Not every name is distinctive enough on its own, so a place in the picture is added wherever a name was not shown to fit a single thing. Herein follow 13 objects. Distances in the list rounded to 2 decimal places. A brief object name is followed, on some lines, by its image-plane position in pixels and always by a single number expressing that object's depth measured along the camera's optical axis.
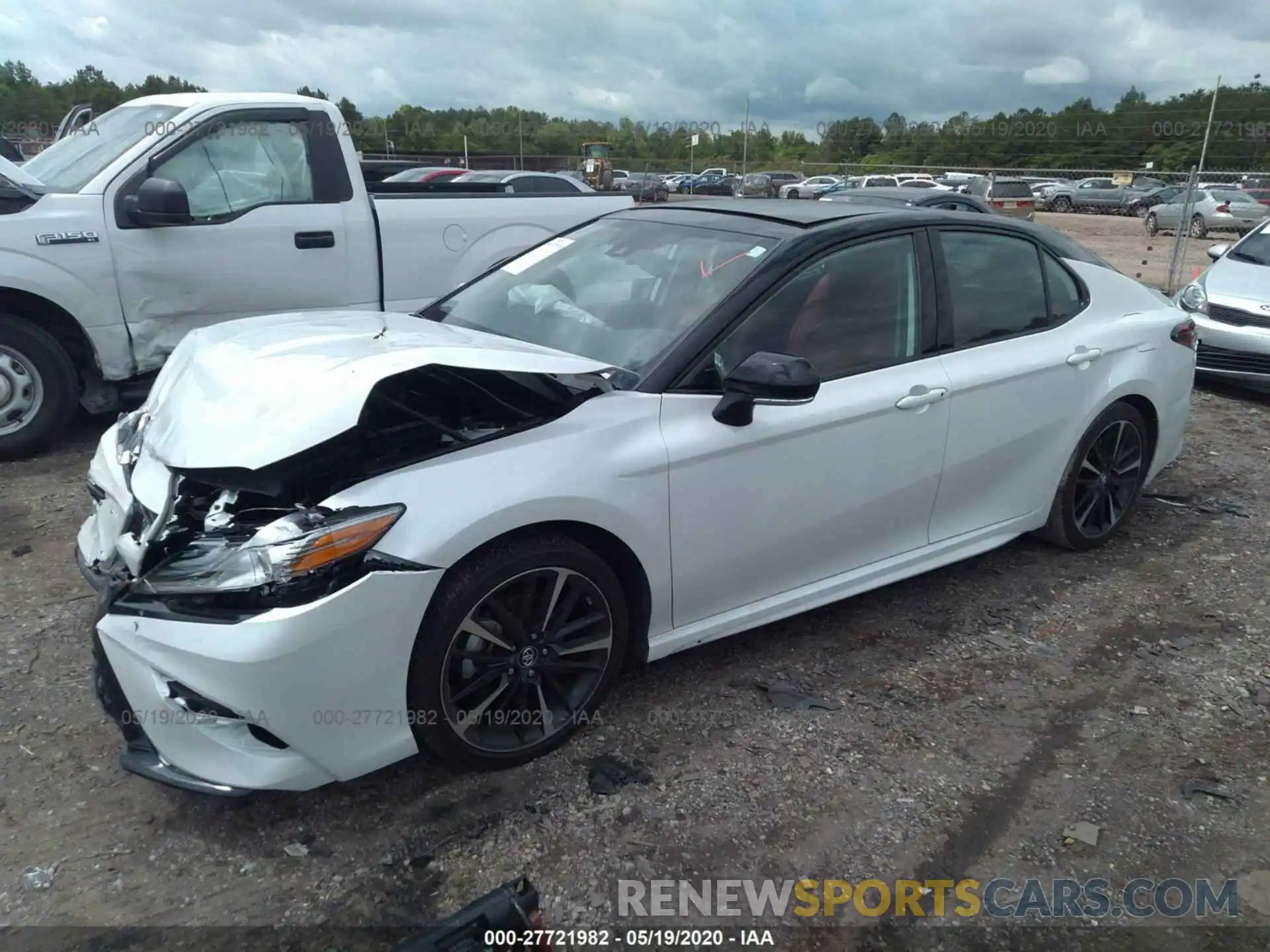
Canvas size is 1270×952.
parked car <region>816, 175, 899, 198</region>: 34.98
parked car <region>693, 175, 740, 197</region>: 40.16
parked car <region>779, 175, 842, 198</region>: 39.06
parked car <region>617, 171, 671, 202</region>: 29.88
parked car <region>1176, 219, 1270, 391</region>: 7.60
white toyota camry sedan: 2.33
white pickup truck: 5.11
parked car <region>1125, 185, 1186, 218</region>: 35.44
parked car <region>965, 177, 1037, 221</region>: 26.92
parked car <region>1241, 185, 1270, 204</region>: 21.43
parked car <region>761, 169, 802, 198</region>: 45.31
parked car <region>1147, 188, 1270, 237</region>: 22.20
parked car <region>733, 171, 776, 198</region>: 38.22
